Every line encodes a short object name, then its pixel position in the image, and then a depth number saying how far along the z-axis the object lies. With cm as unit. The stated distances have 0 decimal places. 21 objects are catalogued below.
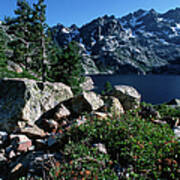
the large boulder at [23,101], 775
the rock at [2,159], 546
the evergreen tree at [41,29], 1853
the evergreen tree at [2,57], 2599
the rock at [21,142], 582
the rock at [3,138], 654
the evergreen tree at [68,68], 2969
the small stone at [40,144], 588
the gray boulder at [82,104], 884
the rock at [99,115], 705
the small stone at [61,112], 797
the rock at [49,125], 736
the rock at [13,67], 3309
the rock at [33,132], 659
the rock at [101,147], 465
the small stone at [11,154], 560
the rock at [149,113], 798
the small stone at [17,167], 473
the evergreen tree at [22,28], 1806
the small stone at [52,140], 566
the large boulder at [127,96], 1034
